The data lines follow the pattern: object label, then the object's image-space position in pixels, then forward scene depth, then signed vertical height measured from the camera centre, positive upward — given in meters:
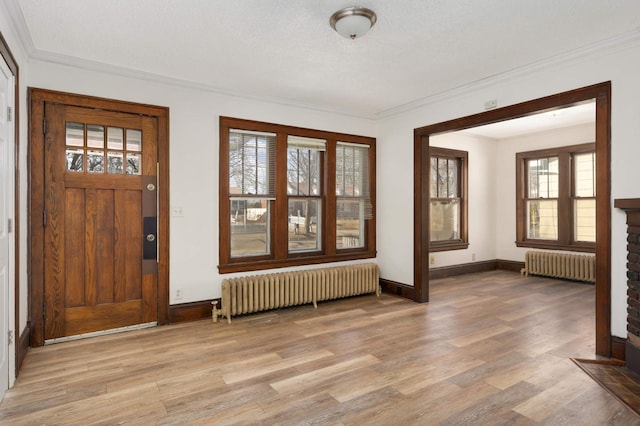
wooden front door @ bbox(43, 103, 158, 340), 3.54 -0.07
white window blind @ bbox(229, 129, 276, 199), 4.57 +0.62
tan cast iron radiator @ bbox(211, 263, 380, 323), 4.32 -0.96
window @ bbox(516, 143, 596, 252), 6.52 +0.26
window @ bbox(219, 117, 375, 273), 4.57 +0.23
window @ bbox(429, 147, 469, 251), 6.91 +0.25
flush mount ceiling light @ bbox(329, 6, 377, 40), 2.63 +1.38
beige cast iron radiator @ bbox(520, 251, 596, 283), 6.19 -0.93
